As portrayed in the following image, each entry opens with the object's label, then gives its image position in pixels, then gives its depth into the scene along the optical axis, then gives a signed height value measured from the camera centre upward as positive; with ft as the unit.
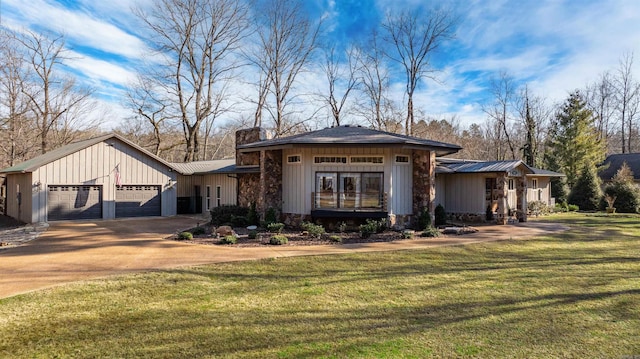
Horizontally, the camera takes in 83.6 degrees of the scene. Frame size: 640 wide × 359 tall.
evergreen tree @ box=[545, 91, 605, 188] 97.25 +12.76
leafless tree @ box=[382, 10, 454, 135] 102.63 +44.31
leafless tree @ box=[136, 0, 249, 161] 92.43 +38.20
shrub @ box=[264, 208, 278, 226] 46.84 -3.34
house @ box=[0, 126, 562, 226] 45.68 +1.46
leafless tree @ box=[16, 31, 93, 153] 86.63 +26.45
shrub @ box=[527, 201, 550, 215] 71.36 -3.89
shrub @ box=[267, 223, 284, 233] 43.00 -4.39
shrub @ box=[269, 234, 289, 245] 36.11 -5.00
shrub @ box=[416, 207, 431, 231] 45.77 -3.92
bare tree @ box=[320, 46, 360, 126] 112.16 +37.25
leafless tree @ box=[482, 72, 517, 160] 120.67 +29.68
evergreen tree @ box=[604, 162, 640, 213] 76.07 -1.34
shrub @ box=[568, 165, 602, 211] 82.12 -0.67
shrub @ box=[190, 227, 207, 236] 41.68 -4.65
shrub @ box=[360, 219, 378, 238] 40.50 -4.51
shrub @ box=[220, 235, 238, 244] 36.29 -4.96
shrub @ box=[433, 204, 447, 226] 51.60 -3.86
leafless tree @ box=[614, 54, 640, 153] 118.01 +28.89
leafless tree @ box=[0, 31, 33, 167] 78.62 +17.93
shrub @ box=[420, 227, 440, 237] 41.55 -5.07
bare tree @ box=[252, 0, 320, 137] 101.50 +42.38
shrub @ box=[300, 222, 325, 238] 40.15 -4.48
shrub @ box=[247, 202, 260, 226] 48.93 -3.59
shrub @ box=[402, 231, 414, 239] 40.22 -5.11
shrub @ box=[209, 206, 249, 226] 50.56 -3.21
